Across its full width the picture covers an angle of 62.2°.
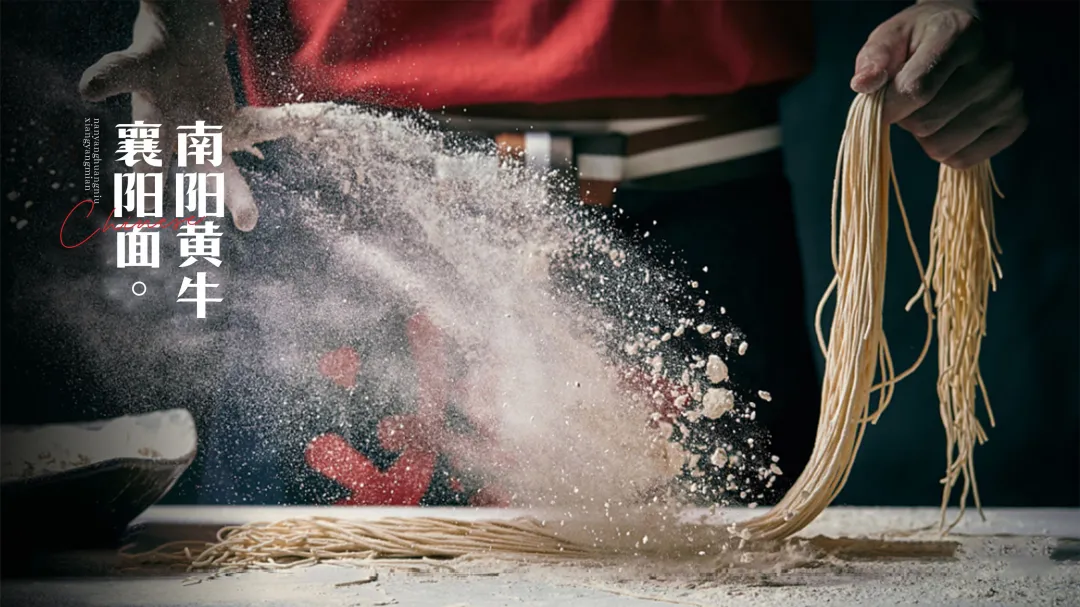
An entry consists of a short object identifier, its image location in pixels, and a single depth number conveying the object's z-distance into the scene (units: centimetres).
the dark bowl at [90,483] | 109
